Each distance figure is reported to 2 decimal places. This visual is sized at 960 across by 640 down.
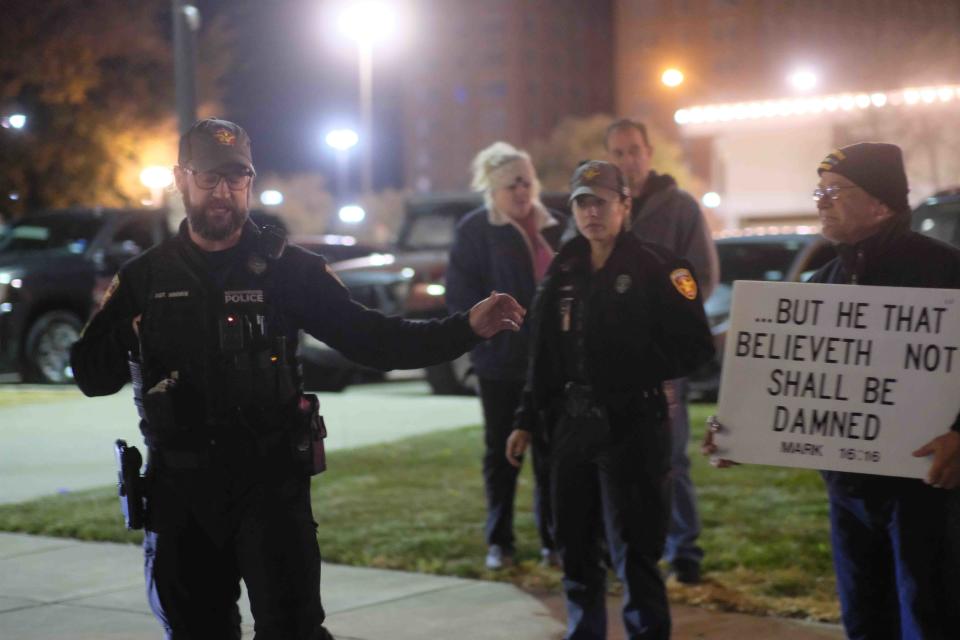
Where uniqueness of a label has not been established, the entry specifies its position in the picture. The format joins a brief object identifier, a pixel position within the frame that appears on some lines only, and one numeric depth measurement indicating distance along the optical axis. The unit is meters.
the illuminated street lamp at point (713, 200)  39.34
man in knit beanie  4.17
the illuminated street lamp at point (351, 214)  70.44
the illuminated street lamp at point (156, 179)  22.12
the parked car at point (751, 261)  13.55
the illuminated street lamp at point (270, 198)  71.31
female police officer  5.15
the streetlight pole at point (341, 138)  50.50
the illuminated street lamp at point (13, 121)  11.34
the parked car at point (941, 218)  9.18
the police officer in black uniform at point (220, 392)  3.99
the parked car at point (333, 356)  14.86
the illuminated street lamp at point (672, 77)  35.53
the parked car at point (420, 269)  14.35
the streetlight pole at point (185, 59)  15.66
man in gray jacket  6.79
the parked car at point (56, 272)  16.05
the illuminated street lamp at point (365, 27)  36.47
